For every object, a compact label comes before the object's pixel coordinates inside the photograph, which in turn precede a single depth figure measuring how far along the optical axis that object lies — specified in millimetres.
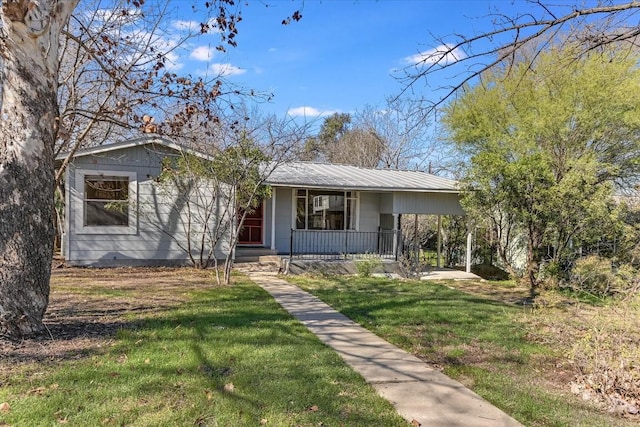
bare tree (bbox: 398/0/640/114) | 3768
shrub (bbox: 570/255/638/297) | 5164
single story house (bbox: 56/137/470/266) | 11273
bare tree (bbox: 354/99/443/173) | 28406
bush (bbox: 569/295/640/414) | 3775
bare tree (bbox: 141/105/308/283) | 9281
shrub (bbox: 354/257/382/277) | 11594
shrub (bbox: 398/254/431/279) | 12508
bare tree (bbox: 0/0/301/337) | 4449
